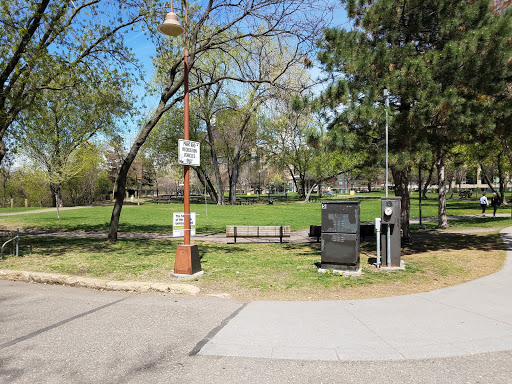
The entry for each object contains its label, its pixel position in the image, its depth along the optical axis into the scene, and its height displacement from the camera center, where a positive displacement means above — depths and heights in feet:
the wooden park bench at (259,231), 42.45 -4.36
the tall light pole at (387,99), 27.00 +7.34
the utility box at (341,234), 24.72 -2.87
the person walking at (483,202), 81.40 -2.40
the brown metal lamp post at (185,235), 23.54 -2.77
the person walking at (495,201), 75.92 -2.08
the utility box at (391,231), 26.25 -2.92
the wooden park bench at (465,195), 178.56 -1.59
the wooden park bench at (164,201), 163.19 -2.20
